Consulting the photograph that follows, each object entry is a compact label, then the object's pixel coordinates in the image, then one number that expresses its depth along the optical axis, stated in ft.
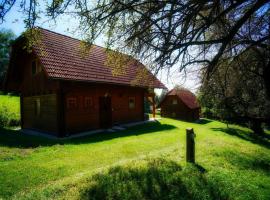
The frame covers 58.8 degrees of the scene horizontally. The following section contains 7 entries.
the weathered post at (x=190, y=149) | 22.66
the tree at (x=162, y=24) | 17.46
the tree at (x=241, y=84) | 25.11
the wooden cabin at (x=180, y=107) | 110.83
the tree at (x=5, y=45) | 176.98
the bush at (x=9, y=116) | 58.89
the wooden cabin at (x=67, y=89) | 44.09
